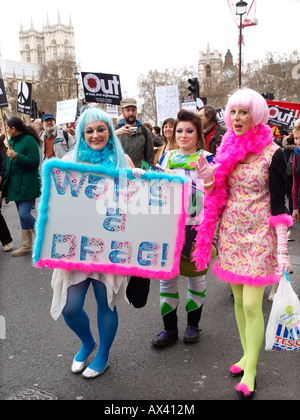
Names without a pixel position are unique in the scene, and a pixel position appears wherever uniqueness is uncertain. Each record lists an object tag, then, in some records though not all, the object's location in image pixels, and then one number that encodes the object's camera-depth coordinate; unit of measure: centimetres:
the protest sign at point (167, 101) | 991
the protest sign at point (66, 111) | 1024
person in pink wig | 261
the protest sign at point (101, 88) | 822
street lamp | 1603
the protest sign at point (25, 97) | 971
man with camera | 587
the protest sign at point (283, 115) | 836
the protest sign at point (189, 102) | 1050
